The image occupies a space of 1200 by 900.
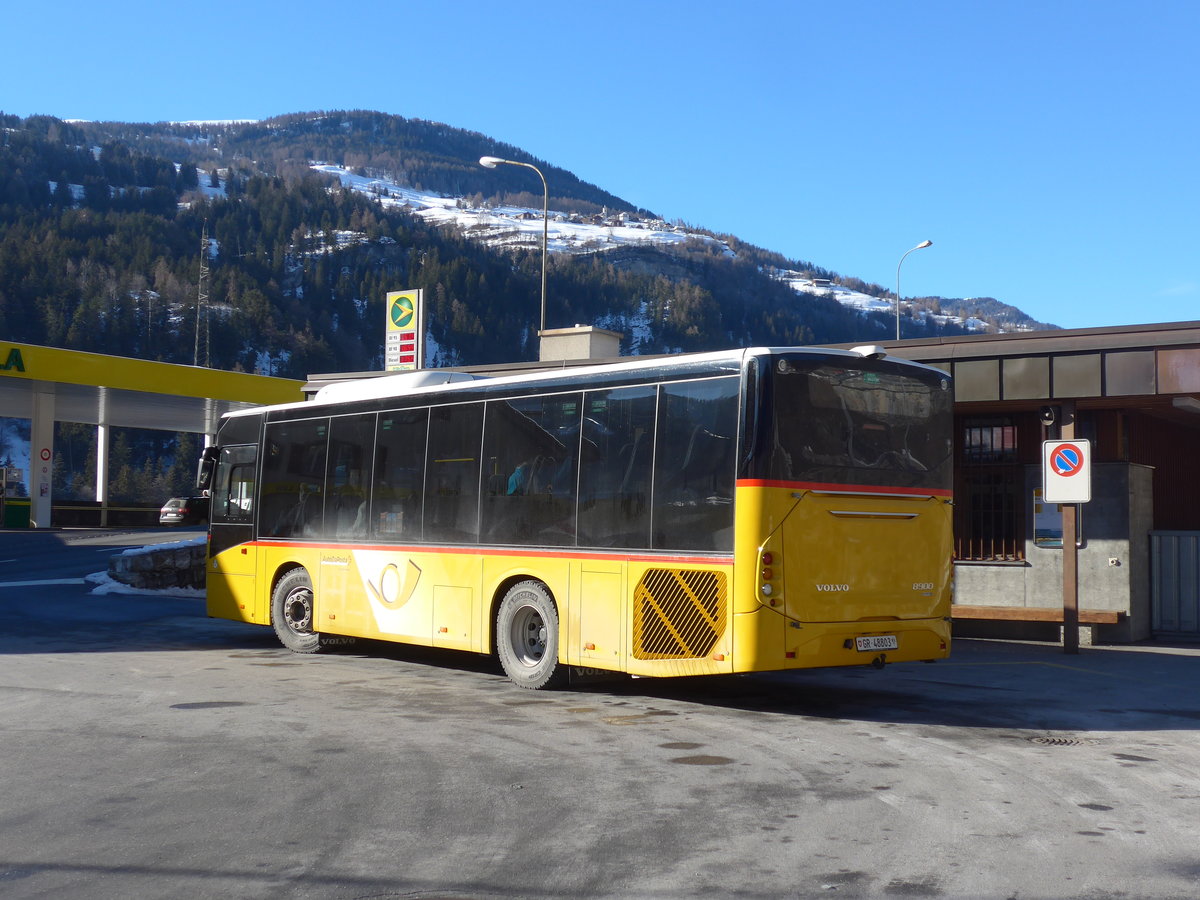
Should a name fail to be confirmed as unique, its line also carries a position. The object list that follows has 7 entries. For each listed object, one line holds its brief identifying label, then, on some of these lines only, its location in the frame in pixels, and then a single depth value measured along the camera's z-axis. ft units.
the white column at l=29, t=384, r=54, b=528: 130.11
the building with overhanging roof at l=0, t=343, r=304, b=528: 118.83
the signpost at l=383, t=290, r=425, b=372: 96.43
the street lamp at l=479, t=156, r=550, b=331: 98.22
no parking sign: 50.78
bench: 55.47
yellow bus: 33.14
